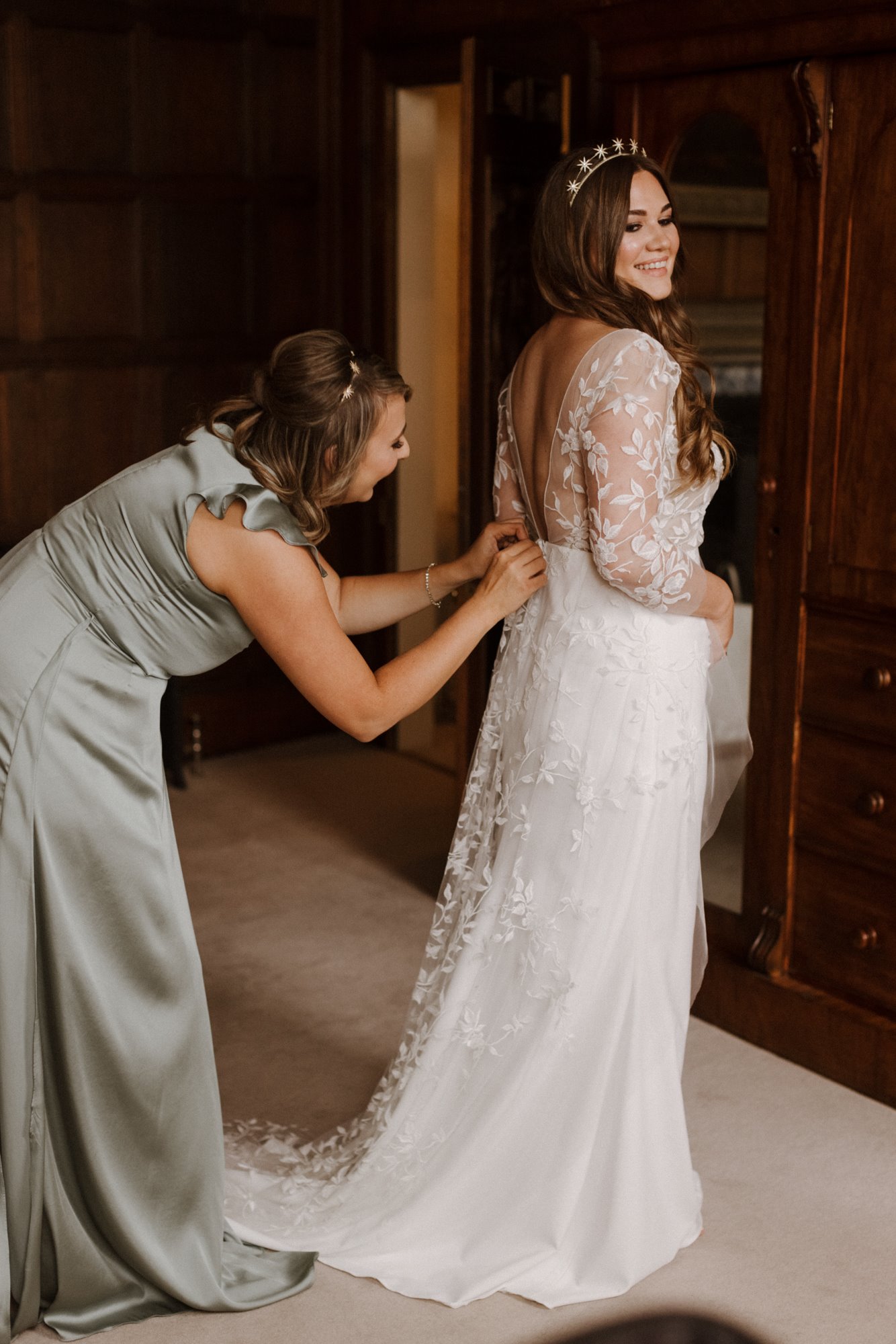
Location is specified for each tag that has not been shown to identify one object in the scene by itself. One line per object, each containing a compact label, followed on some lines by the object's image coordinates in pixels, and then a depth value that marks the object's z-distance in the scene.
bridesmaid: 2.07
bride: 2.22
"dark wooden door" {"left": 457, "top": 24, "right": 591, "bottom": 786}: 3.65
